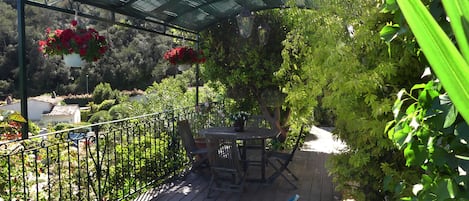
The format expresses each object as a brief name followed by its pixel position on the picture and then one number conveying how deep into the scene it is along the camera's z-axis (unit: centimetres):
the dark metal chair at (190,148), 474
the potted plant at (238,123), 480
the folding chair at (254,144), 459
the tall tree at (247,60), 591
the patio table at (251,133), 437
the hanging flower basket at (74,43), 322
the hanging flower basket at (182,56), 534
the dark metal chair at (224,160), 393
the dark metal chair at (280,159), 434
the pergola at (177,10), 370
